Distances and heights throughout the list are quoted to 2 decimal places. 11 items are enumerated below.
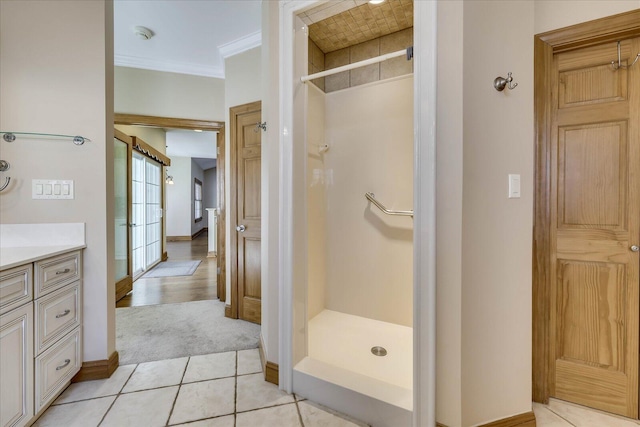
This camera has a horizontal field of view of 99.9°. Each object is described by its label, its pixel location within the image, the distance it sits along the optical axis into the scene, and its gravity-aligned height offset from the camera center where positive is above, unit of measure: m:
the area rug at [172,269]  4.34 -1.04
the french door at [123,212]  3.22 -0.03
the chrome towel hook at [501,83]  1.21 +0.57
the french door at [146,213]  4.27 -0.06
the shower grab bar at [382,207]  2.14 +0.02
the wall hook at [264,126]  1.88 +0.59
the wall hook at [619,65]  1.38 +0.75
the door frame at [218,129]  2.98 +0.96
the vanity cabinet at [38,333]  1.18 -0.63
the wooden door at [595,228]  1.40 -0.10
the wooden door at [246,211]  2.60 -0.02
